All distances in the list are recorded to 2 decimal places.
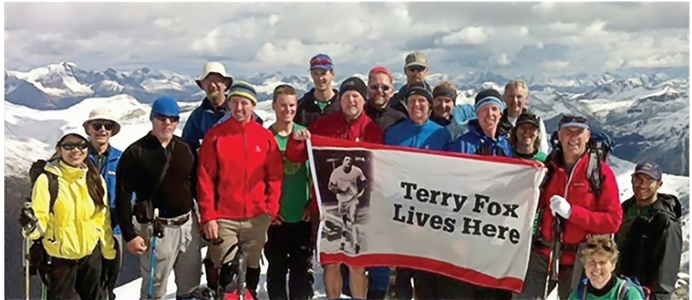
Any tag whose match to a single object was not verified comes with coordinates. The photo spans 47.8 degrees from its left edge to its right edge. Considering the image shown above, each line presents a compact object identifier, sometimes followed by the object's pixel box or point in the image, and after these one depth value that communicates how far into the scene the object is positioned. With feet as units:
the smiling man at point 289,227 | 16.75
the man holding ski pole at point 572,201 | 16.25
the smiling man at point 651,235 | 17.10
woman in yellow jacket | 16.31
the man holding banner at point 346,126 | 16.58
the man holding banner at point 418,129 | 16.56
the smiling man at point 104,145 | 16.97
